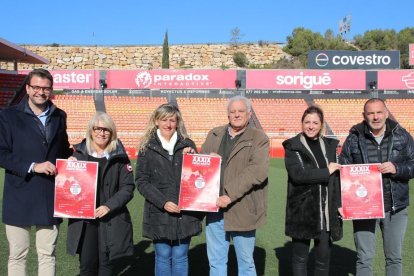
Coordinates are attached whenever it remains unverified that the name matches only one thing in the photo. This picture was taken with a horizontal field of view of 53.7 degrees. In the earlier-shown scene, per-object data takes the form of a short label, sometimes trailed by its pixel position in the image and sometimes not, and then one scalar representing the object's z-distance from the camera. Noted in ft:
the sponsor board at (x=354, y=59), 89.61
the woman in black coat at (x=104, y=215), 10.85
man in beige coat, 10.93
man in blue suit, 10.47
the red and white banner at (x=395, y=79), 84.02
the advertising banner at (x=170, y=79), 82.84
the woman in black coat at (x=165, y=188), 10.98
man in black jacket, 11.56
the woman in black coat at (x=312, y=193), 11.47
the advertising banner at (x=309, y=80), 83.61
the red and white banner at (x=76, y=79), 82.33
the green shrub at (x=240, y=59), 159.12
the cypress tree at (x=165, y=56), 133.86
